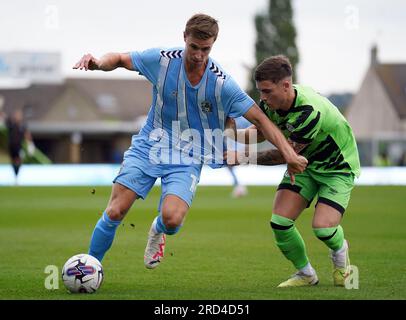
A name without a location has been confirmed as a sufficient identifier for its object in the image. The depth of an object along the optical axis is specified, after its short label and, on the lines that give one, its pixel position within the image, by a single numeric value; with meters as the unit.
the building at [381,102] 72.56
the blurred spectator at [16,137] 29.08
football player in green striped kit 8.44
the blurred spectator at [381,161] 49.09
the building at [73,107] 61.48
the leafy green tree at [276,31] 72.00
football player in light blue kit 8.20
